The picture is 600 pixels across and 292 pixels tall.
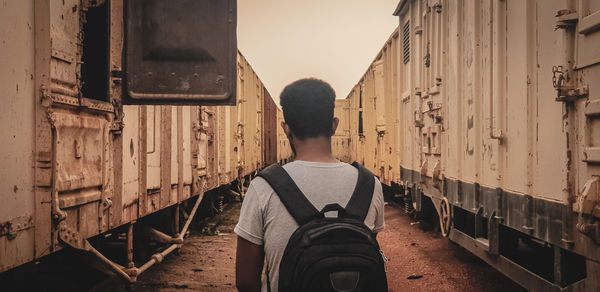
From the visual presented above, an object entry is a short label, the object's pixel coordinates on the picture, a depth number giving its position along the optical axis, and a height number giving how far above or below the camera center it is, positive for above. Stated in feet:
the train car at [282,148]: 89.08 -1.04
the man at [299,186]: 4.78 -0.52
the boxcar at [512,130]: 8.59 +0.34
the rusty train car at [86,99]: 8.18 +1.04
